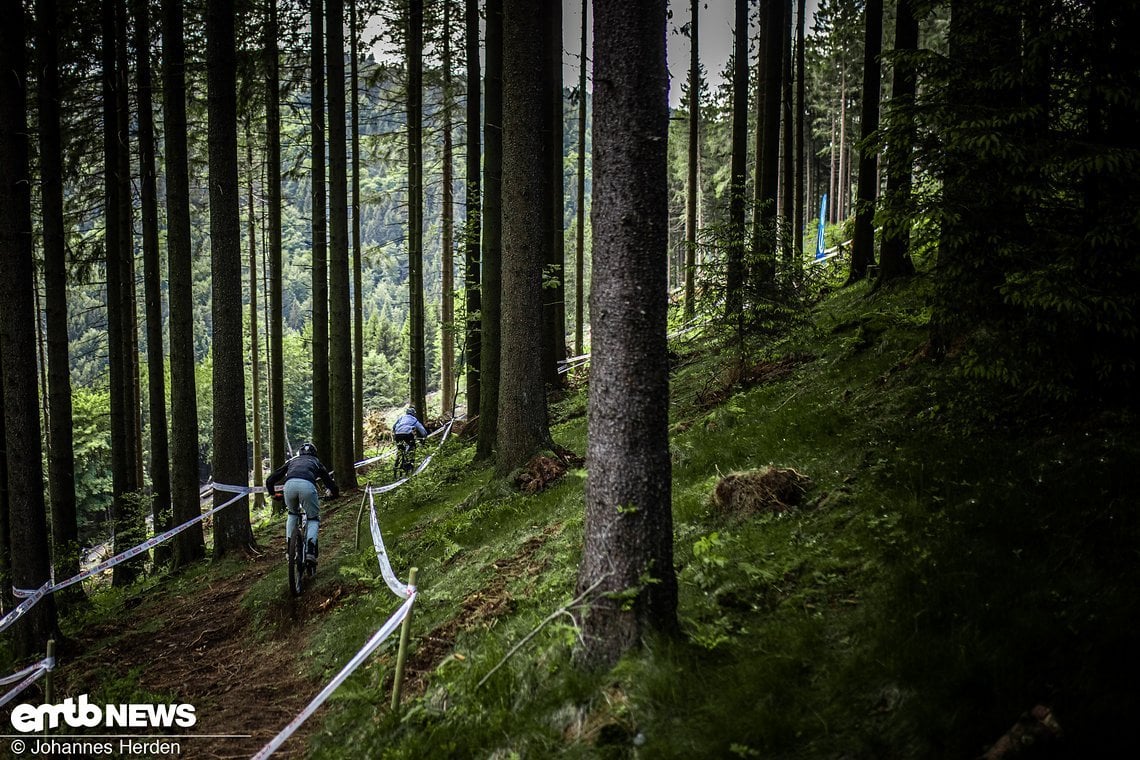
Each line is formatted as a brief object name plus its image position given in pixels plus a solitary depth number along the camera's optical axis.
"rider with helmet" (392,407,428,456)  15.84
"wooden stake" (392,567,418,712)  5.43
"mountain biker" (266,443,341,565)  9.39
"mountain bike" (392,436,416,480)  16.16
